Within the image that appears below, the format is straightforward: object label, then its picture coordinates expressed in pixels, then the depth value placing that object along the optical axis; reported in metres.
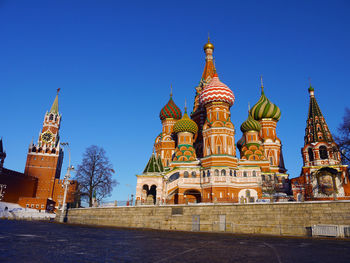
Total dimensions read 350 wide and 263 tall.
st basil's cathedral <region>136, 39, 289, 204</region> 36.34
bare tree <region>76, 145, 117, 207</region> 37.91
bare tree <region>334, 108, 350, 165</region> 22.59
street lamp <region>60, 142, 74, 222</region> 32.84
